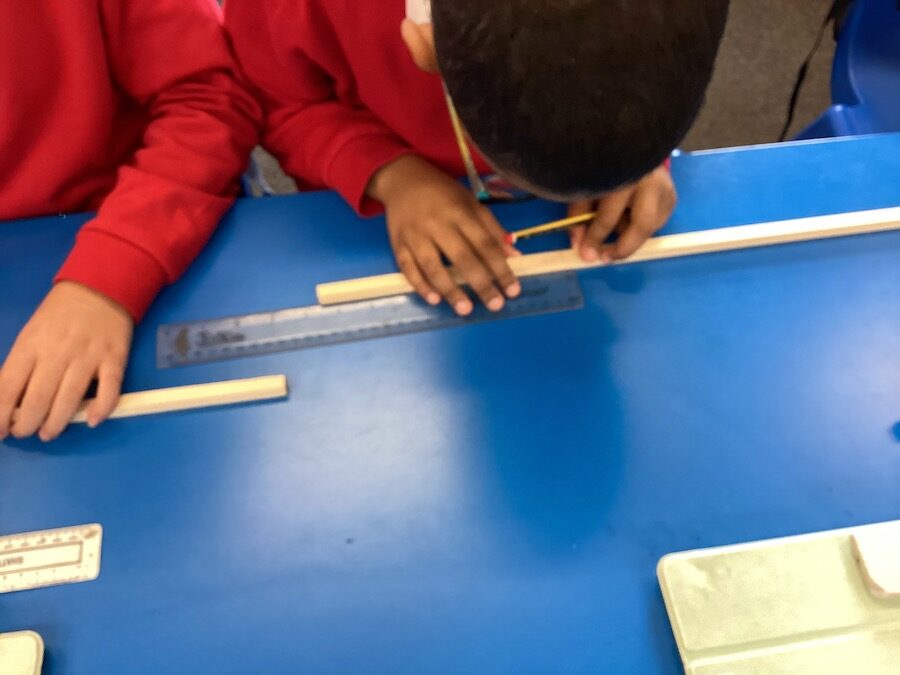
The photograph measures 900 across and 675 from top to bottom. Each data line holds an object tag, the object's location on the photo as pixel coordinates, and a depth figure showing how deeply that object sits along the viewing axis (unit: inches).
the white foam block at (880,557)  16.8
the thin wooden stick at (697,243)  22.8
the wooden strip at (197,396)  20.5
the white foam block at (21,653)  16.5
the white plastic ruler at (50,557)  18.2
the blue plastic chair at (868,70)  34.1
